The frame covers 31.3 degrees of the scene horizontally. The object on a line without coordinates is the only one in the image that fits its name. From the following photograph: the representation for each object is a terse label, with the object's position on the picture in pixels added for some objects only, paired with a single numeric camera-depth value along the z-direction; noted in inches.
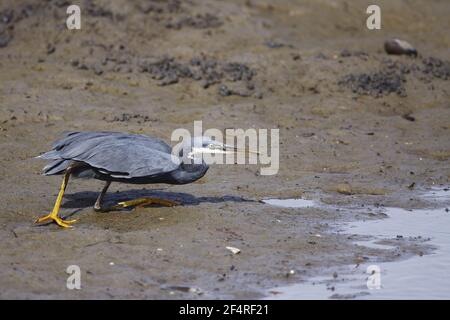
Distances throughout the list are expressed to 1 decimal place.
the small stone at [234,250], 276.1
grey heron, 303.3
